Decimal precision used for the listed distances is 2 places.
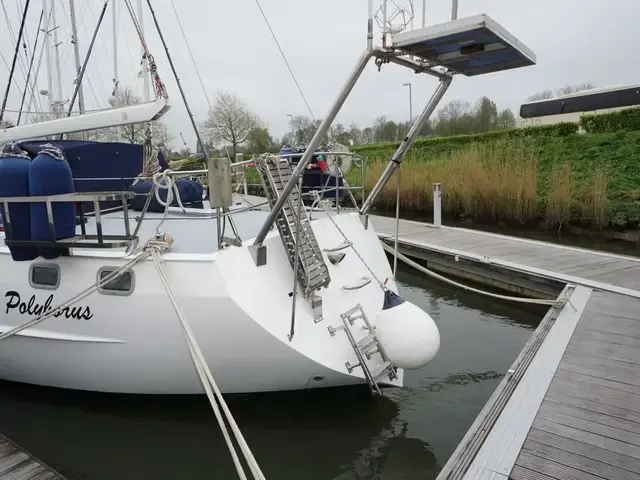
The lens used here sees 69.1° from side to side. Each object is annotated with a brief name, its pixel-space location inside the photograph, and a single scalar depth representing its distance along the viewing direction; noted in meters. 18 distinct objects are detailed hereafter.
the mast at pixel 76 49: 7.80
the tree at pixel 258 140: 23.44
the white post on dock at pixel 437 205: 12.14
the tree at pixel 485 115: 33.81
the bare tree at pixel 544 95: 43.33
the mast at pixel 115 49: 7.75
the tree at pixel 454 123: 34.16
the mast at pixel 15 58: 6.66
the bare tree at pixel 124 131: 10.65
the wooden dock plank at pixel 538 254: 7.76
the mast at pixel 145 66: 5.62
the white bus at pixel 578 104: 24.47
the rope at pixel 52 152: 3.86
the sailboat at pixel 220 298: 3.52
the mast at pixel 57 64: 10.04
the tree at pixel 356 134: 41.71
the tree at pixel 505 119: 35.59
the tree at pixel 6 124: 6.04
